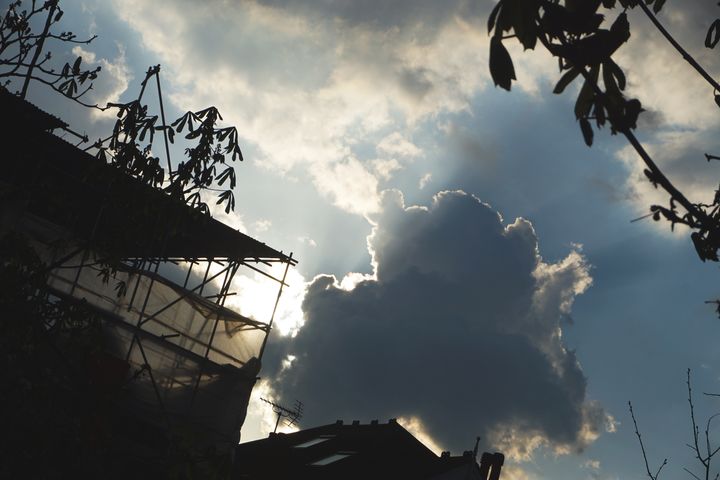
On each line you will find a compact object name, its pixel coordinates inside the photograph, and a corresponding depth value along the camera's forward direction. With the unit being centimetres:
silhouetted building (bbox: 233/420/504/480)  2419
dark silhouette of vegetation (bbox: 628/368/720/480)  577
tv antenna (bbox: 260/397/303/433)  3934
